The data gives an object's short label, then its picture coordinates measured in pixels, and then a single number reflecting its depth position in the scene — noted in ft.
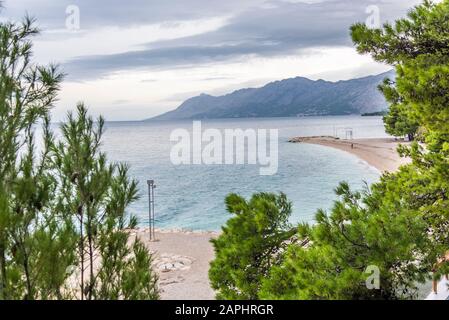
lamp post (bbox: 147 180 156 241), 58.14
